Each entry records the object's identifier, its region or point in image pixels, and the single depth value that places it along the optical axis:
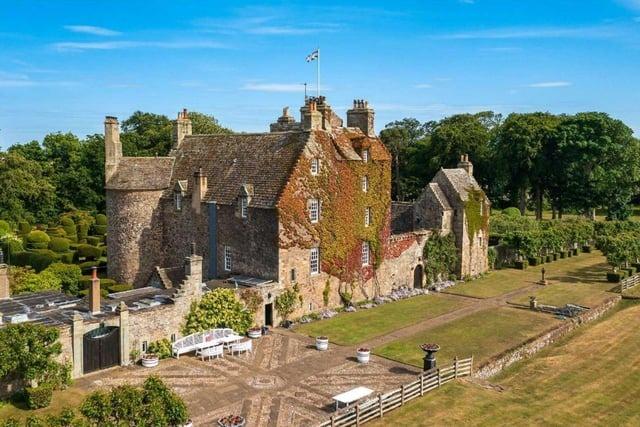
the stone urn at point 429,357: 25.75
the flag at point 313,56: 38.91
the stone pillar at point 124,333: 26.62
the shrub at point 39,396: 22.06
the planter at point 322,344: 29.88
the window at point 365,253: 40.11
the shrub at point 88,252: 52.34
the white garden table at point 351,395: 22.20
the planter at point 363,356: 27.95
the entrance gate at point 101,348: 25.67
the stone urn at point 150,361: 26.90
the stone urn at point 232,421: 19.77
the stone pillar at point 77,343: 25.00
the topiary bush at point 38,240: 55.50
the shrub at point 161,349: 28.00
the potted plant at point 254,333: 31.75
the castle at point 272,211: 35.41
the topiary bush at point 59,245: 54.38
